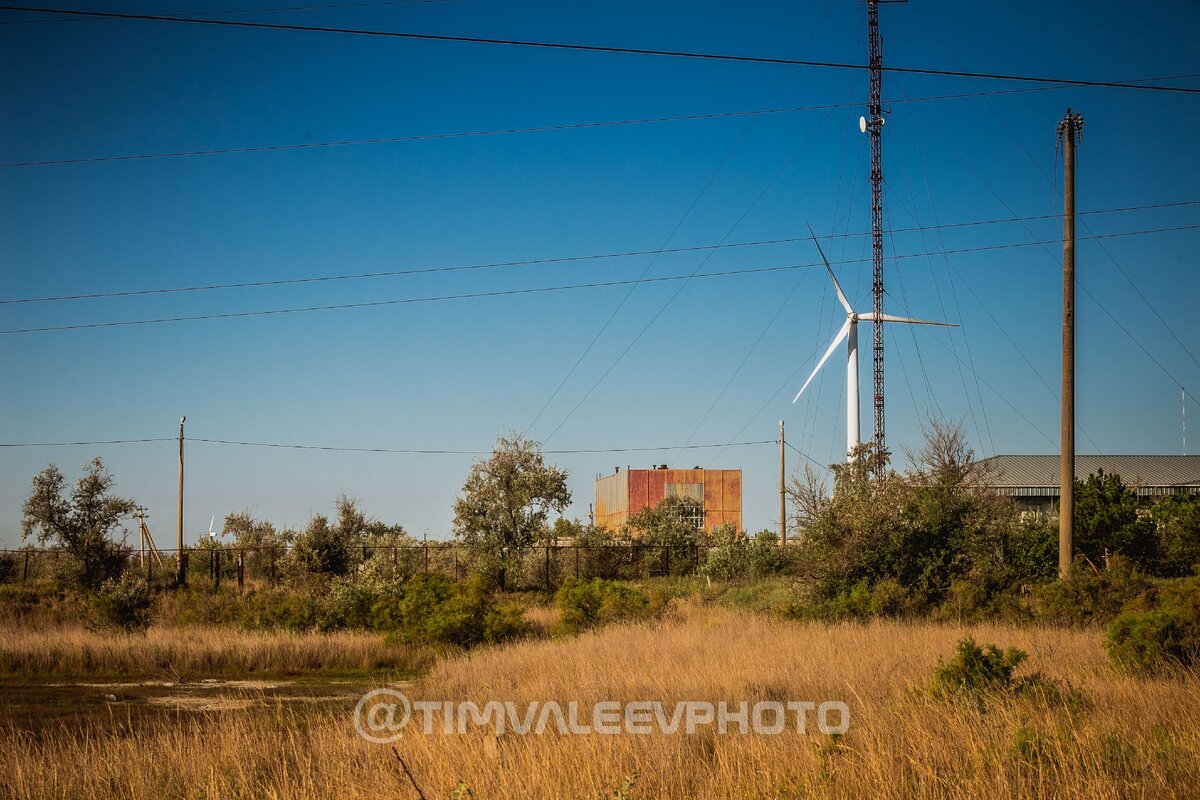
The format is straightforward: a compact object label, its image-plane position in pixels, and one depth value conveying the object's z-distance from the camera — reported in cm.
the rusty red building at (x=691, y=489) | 9788
